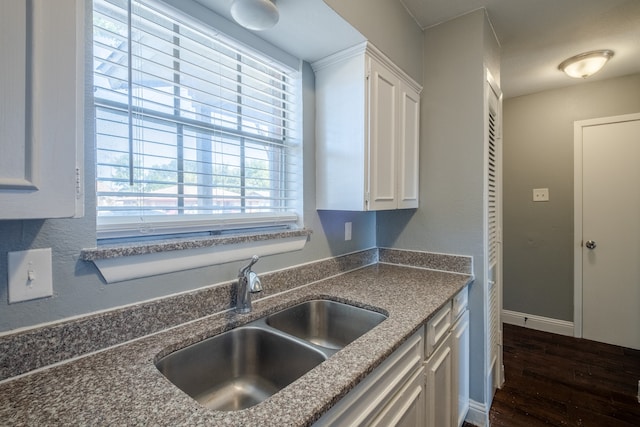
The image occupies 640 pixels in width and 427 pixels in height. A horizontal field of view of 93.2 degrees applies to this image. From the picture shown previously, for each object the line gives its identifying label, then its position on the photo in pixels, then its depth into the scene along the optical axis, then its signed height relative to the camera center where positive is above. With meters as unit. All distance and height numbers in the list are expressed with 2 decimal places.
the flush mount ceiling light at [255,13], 1.06 +0.71
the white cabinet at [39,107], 0.50 +0.18
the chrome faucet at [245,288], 1.15 -0.30
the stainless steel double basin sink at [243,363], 0.96 -0.52
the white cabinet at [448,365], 1.28 -0.75
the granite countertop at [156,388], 0.63 -0.42
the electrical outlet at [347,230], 1.88 -0.12
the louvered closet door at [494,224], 1.85 -0.09
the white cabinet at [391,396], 0.81 -0.57
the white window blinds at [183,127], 0.97 +0.33
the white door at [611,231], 2.63 -0.18
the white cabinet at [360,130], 1.49 +0.42
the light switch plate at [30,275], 0.76 -0.16
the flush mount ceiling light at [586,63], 2.26 +1.14
